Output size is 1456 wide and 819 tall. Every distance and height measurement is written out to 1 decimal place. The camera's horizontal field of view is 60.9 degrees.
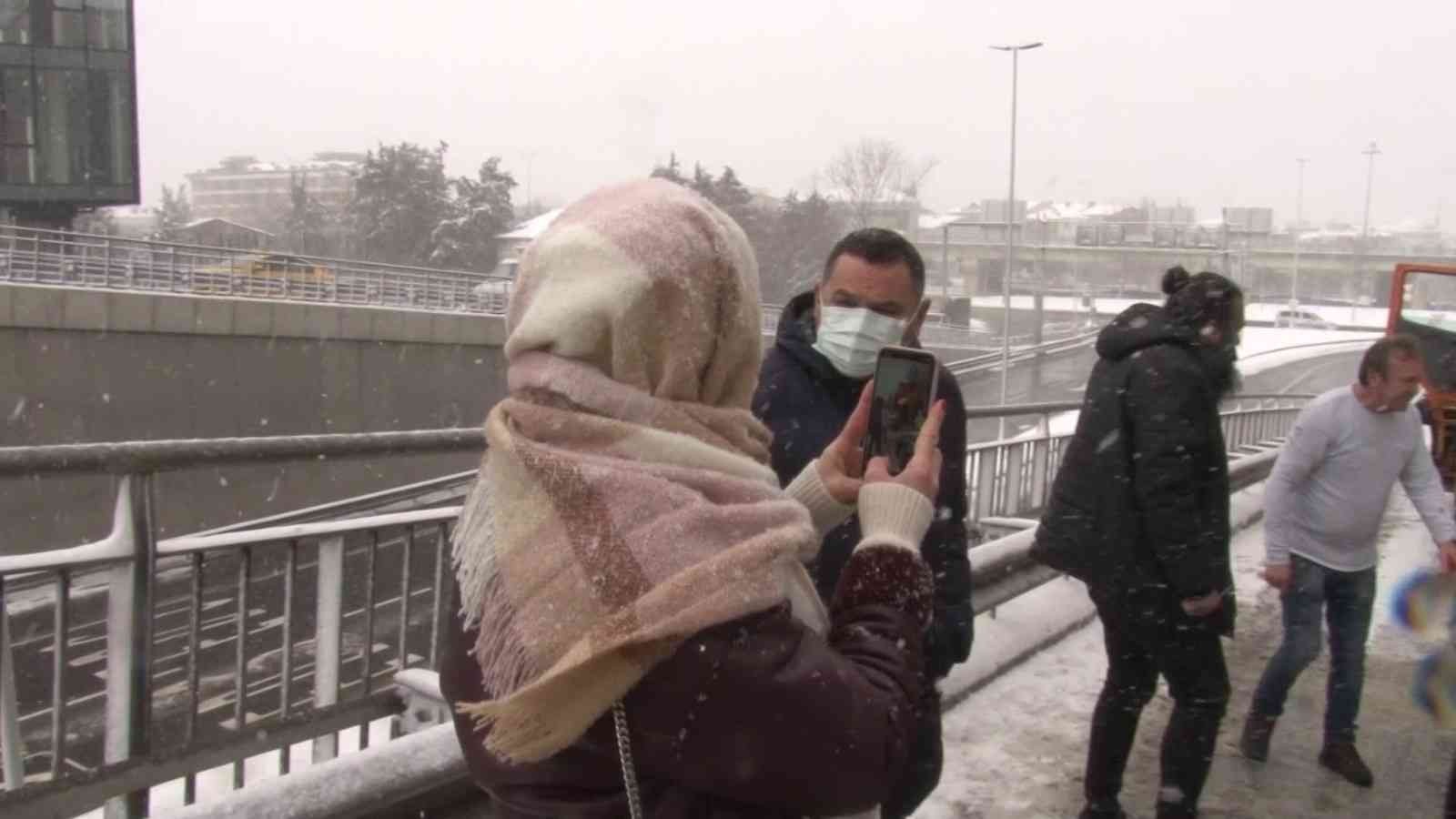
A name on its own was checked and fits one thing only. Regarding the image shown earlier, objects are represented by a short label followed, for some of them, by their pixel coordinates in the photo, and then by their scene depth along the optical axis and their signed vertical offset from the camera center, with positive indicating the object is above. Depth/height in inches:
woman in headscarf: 59.2 -15.6
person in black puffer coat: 154.1 -32.1
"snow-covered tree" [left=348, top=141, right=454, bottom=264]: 1765.5 +66.0
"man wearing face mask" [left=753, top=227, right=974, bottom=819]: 116.1 -11.9
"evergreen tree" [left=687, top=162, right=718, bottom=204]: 1161.4 +80.9
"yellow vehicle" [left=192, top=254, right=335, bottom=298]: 1080.2 -28.1
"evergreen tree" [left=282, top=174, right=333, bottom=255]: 1804.1 +37.8
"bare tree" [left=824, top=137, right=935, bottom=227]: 1147.9 +67.4
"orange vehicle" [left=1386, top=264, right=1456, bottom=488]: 537.3 -16.0
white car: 1706.4 -67.2
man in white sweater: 193.0 -40.0
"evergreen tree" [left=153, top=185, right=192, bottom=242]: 1807.7 +51.5
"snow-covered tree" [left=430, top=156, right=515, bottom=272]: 1705.2 +39.6
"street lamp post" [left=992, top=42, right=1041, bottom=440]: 1231.5 +3.7
